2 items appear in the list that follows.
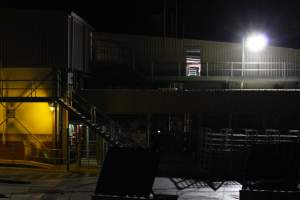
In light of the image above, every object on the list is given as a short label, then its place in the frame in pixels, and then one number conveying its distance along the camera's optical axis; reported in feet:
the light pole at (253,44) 110.73
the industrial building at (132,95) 82.23
